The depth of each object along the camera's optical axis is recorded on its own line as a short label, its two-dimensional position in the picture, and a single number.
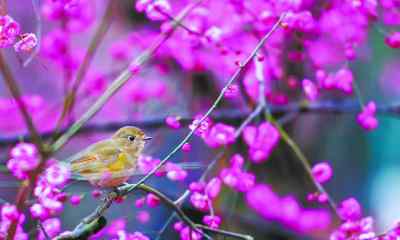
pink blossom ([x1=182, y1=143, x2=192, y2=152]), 5.07
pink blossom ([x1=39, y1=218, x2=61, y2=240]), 5.47
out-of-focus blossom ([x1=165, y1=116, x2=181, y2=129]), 5.73
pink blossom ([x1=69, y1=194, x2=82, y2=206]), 5.53
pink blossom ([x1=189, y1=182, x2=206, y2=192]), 5.84
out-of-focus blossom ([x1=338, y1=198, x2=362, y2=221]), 6.23
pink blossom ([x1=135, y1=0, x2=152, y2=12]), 6.58
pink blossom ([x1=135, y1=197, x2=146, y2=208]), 5.73
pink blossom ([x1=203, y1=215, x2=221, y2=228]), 5.62
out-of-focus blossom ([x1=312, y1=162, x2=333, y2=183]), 6.83
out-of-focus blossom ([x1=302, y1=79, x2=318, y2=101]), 7.33
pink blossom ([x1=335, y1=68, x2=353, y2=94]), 7.36
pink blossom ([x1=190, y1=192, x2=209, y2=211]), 5.84
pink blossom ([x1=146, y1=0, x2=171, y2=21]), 6.54
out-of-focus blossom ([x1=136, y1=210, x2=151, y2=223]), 6.68
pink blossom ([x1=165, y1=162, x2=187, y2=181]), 5.77
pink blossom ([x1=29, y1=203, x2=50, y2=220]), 4.87
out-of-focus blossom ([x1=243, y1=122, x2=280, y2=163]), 7.48
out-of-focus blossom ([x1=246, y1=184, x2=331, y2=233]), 9.81
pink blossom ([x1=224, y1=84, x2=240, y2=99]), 5.02
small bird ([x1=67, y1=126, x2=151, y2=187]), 5.12
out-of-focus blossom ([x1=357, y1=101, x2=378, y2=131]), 7.36
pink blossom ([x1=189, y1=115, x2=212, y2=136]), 4.81
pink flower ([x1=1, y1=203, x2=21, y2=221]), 4.57
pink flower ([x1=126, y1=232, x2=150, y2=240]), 5.28
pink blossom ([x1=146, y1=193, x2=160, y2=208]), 5.74
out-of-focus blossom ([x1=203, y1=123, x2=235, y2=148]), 6.94
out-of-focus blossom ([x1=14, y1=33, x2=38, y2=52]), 5.18
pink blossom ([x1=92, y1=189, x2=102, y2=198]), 5.39
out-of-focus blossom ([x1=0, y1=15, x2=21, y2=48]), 5.11
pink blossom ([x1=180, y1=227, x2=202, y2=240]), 5.39
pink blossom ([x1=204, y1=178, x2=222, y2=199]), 6.03
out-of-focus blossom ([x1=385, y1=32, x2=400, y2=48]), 7.29
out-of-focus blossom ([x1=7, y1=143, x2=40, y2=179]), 4.56
